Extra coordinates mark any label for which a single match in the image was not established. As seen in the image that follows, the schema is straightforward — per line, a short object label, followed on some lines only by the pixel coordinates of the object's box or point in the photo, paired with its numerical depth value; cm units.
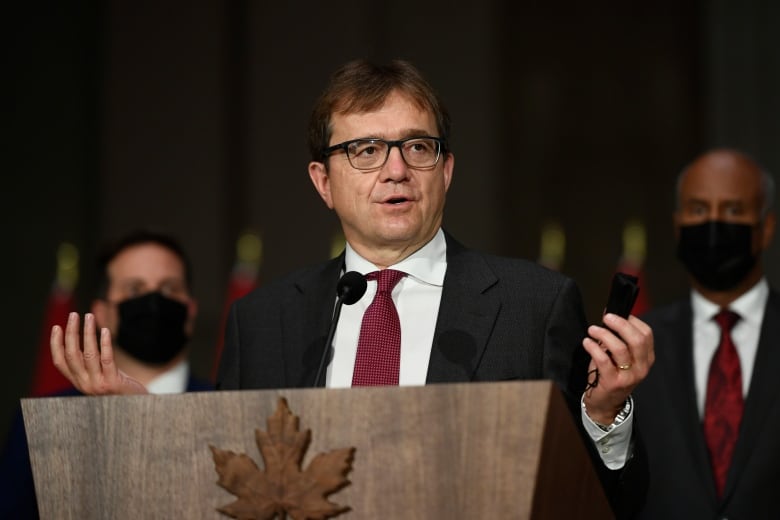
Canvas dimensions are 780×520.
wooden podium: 315
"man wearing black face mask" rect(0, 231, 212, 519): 700
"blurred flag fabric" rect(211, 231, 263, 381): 1101
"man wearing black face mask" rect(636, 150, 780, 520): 589
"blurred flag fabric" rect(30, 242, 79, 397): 1044
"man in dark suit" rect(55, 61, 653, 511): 435
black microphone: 401
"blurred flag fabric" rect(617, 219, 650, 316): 1062
